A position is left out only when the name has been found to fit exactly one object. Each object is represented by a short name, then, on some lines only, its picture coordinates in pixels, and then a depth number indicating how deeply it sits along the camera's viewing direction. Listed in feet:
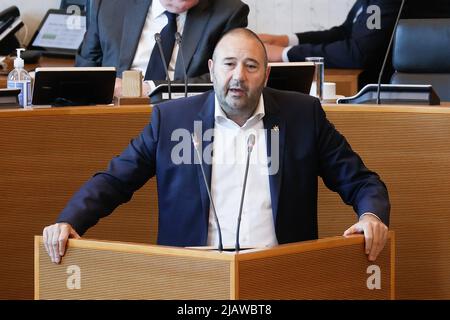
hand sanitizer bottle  28.17
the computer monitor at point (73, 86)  26.94
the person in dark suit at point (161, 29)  32.50
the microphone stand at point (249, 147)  18.20
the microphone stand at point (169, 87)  27.55
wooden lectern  16.60
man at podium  21.57
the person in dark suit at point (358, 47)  41.22
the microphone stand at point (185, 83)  27.13
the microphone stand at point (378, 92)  27.81
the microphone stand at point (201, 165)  18.11
